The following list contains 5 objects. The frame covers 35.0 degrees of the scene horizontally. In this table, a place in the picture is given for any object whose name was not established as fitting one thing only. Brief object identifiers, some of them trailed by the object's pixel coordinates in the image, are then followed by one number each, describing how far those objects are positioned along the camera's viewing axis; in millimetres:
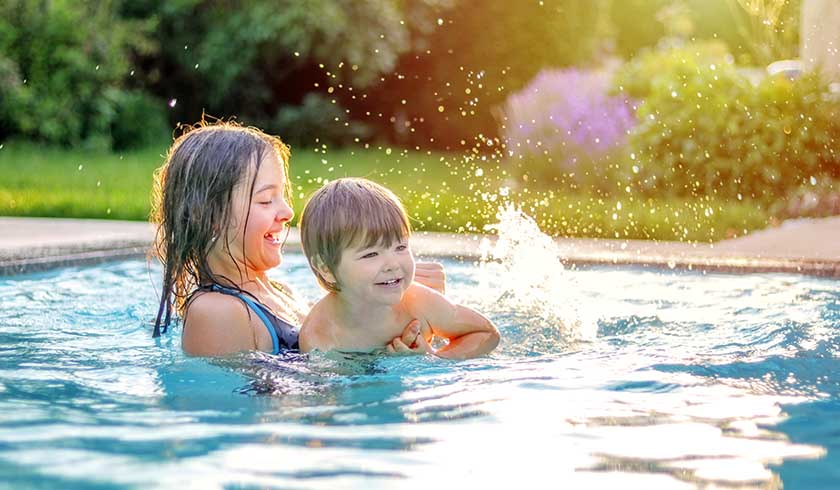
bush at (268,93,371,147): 18062
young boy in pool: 4074
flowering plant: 11406
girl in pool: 4211
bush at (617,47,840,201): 10352
